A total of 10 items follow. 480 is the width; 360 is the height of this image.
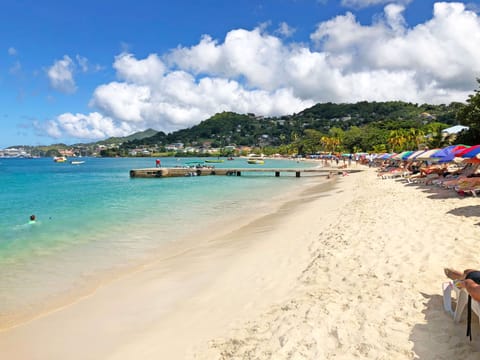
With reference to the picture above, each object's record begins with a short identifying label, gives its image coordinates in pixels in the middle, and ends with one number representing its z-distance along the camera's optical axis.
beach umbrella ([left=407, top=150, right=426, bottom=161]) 24.01
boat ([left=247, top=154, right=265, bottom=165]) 97.88
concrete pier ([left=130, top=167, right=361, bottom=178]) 54.24
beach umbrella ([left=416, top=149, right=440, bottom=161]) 20.84
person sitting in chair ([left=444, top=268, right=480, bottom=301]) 3.65
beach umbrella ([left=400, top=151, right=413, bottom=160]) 27.26
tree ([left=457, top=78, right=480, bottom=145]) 25.33
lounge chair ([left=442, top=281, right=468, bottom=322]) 4.02
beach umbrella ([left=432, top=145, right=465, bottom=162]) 18.25
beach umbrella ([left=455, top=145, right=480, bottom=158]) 13.04
